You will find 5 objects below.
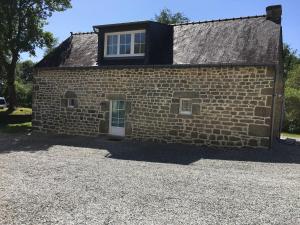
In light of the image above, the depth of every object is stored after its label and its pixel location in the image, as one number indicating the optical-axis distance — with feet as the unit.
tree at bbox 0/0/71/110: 48.98
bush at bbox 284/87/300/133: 62.24
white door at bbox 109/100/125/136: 34.55
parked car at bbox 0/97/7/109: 78.42
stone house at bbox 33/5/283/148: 28.65
